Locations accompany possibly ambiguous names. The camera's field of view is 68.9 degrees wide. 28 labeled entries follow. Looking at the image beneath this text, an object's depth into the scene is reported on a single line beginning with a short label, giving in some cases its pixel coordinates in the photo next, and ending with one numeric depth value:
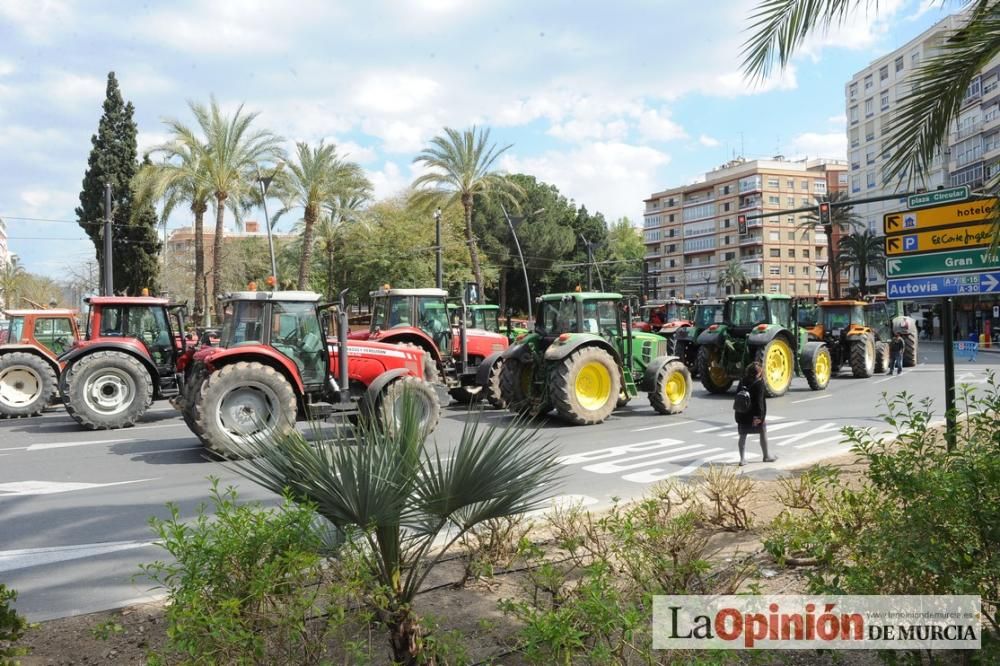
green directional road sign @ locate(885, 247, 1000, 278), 6.22
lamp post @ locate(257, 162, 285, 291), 24.11
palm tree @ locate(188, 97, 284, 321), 24.88
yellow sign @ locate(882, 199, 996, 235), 6.26
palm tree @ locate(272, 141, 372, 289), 28.70
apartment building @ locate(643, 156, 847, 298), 88.19
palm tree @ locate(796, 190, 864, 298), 47.17
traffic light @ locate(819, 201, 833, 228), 21.10
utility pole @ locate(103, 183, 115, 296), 21.47
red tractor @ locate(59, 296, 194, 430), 11.74
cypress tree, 32.41
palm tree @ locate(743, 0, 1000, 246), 5.04
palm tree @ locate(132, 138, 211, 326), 24.80
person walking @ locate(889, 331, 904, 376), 19.77
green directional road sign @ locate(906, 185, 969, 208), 6.36
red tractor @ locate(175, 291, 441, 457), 9.19
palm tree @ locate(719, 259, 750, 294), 87.12
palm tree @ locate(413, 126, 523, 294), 30.22
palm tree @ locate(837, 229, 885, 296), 54.38
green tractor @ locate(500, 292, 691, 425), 11.50
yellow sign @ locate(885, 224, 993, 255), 6.25
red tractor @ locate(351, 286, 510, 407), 14.14
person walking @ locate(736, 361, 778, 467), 8.55
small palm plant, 3.03
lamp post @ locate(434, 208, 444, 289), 29.42
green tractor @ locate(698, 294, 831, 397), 15.25
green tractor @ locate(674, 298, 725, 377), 19.28
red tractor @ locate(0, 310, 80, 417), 13.39
